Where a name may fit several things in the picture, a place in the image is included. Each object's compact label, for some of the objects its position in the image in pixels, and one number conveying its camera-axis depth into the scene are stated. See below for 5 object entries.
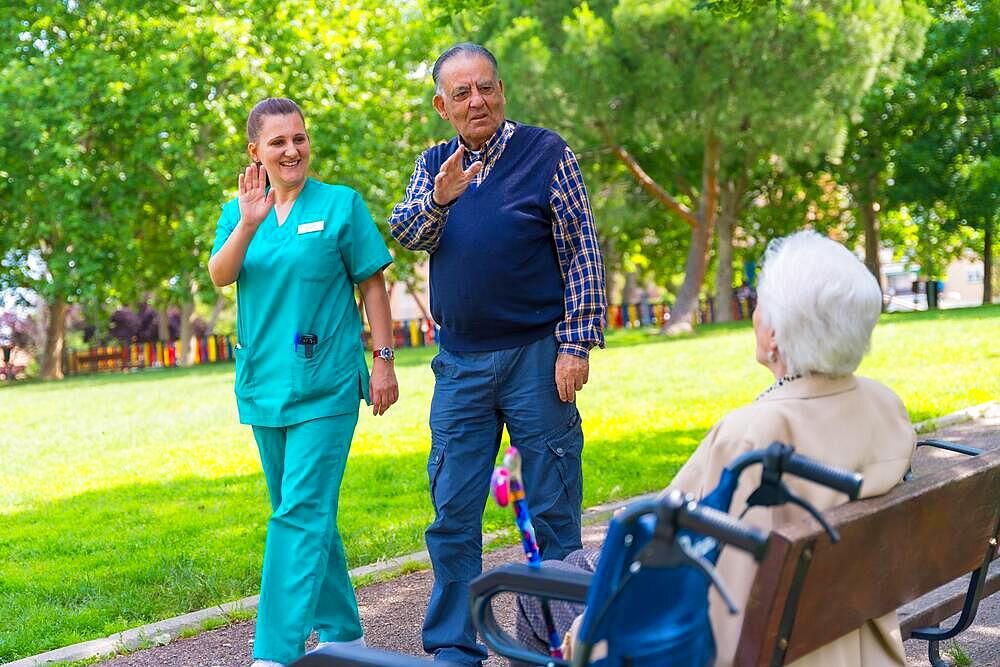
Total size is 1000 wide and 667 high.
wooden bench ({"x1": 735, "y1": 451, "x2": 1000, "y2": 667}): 2.46
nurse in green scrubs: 4.43
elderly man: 4.32
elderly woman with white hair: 2.68
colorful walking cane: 2.62
